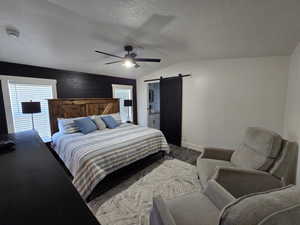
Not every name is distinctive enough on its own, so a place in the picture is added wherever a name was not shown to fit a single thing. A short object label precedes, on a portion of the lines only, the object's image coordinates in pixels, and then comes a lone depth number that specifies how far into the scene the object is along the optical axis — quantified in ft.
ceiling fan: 8.14
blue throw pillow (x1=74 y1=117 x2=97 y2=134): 9.99
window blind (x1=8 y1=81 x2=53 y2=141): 9.15
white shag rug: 5.51
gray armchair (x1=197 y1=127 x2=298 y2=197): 5.01
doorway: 17.31
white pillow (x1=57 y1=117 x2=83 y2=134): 9.88
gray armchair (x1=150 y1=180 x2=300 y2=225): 1.93
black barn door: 13.07
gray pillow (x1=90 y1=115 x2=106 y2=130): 11.13
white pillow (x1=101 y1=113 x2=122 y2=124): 12.80
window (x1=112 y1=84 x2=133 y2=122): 15.30
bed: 6.26
